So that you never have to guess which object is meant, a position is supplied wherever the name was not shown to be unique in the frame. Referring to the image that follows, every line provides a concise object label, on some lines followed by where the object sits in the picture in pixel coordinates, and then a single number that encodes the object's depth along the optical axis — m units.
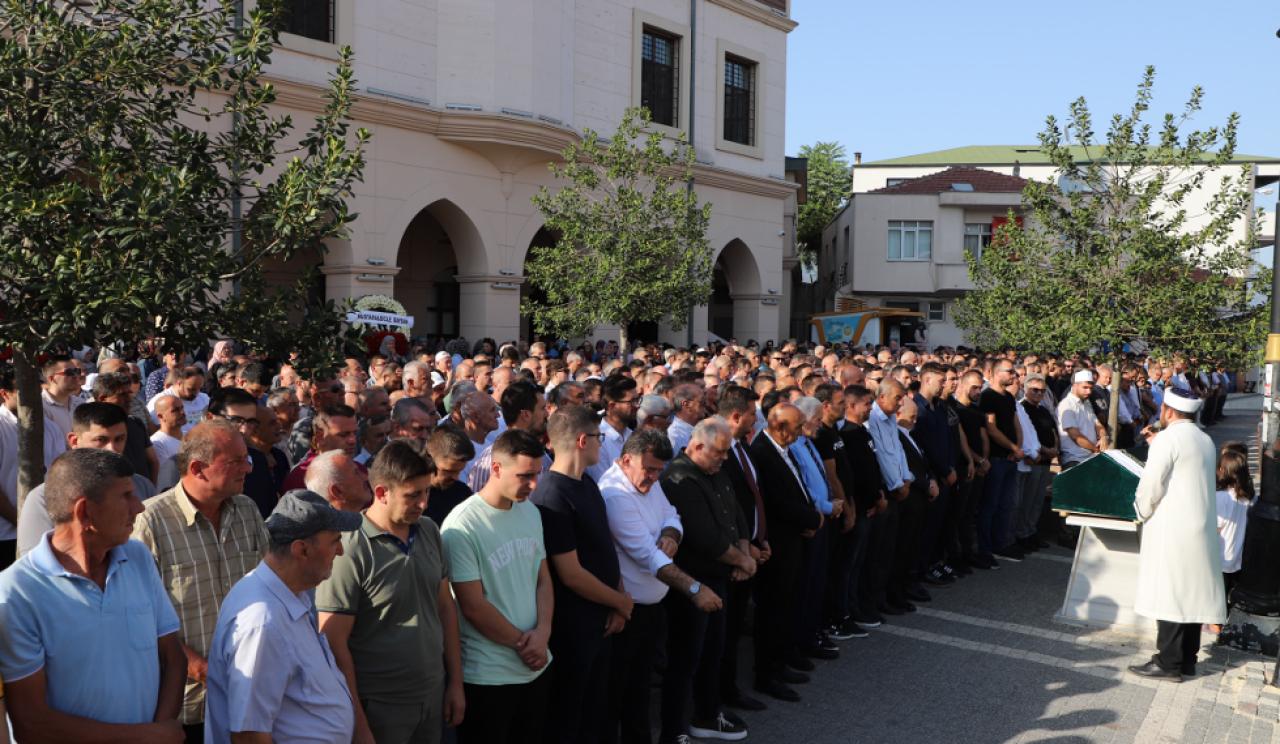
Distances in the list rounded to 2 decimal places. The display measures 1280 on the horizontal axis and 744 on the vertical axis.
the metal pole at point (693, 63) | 26.98
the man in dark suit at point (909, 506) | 9.19
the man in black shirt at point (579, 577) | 5.12
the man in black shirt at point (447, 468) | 4.89
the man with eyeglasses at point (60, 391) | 7.22
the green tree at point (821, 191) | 60.19
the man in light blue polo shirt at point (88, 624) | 3.13
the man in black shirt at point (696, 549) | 6.04
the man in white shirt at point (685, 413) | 7.49
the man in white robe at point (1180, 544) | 7.45
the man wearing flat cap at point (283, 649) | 3.31
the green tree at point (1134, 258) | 12.94
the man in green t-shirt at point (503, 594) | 4.55
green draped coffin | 8.54
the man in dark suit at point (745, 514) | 6.80
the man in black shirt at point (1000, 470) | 10.99
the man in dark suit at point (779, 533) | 7.04
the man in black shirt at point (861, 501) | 8.36
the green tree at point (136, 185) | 4.62
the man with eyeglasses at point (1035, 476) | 11.70
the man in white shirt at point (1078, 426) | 11.88
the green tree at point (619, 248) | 20.16
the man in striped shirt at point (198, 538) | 3.99
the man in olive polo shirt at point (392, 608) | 3.96
